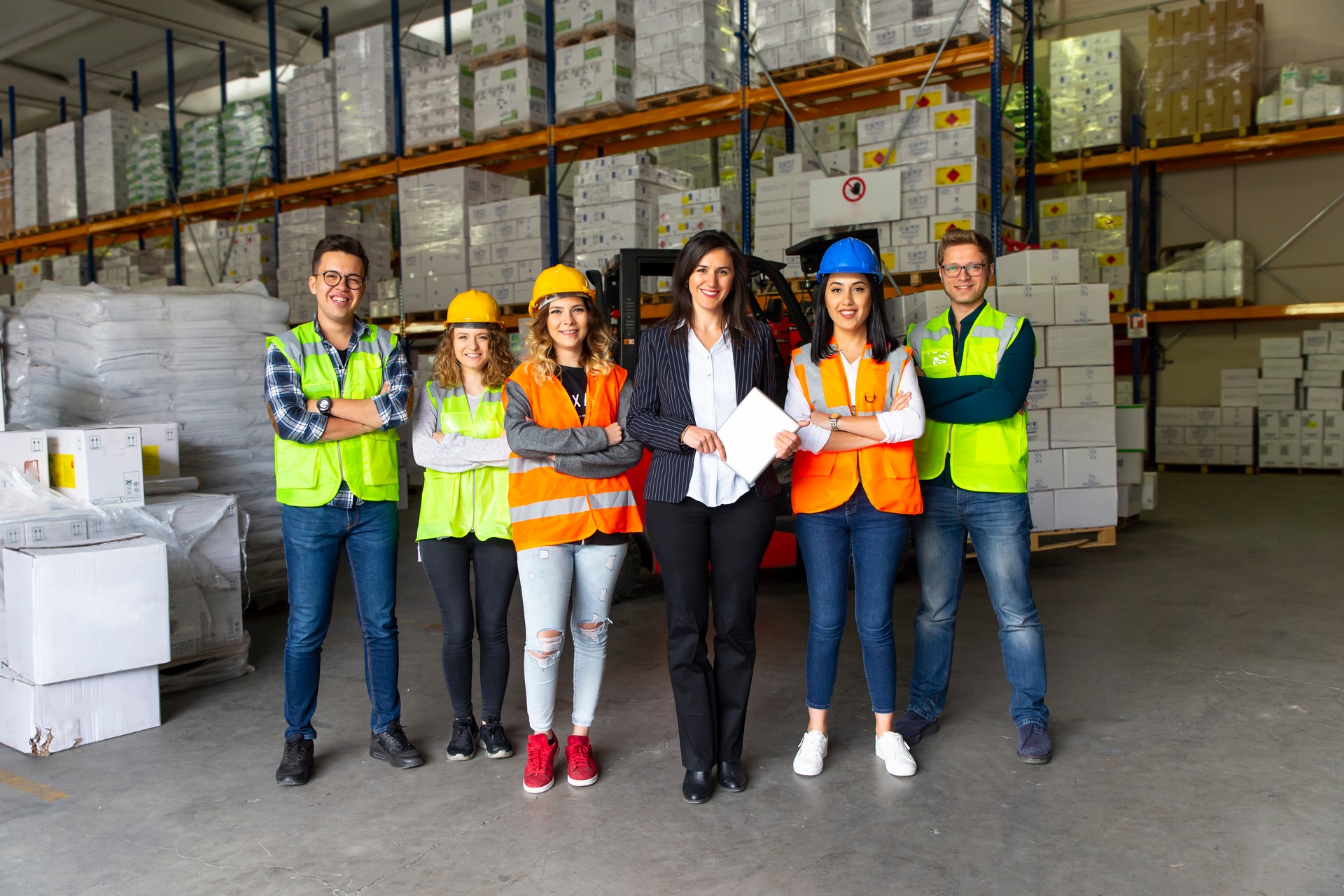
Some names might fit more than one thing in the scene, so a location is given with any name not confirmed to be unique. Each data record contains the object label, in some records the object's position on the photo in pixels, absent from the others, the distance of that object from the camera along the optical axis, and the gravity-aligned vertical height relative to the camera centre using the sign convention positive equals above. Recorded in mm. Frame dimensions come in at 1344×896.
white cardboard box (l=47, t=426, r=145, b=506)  4488 -246
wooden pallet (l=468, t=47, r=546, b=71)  9570 +3285
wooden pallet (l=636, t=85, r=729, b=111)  8570 +2577
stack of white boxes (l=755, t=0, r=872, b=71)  7832 +2867
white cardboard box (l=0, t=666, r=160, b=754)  3713 -1118
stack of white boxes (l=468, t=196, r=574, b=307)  9516 +1510
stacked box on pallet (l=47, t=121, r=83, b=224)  13289 +3159
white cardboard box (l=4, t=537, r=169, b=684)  3693 -736
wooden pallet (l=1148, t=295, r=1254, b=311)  12180 +1055
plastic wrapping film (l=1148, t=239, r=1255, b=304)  12094 +1382
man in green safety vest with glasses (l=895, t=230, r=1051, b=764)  3301 -210
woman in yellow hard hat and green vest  3293 -255
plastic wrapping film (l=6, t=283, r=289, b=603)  5691 +209
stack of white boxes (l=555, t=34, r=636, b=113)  9000 +2911
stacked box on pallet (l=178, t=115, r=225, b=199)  12359 +3077
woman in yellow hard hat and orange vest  3039 -224
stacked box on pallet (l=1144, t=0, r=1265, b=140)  11586 +3712
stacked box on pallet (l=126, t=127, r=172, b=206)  12734 +3049
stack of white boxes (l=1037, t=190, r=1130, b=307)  11633 +1855
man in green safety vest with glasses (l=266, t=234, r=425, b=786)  3225 -194
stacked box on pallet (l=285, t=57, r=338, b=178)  11000 +3133
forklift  5645 +485
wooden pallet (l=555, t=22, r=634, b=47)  9008 +3277
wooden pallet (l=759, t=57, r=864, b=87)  7938 +2595
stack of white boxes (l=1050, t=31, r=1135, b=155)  11812 +3568
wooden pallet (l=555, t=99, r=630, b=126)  9114 +2606
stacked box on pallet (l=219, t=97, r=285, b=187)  11906 +3152
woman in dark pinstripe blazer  2961 -222
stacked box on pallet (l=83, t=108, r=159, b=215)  13023 +3327
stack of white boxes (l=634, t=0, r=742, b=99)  8367 +2944
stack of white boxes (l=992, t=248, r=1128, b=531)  6348 -50
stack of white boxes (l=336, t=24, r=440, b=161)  10375 +3282
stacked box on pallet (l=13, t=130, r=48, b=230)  13797 +3197
